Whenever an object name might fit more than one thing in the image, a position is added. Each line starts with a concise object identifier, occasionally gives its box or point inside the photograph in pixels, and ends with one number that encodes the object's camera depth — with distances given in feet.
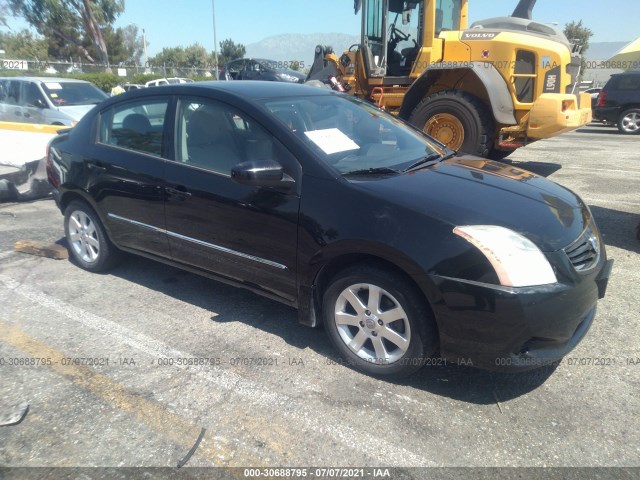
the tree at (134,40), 278.05
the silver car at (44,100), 35.76
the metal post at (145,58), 225.78
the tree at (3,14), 127.54
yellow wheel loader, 24.84
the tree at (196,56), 224.33
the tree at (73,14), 130.41
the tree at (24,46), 163.34
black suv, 49.32
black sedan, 8.28
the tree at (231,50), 192.95
